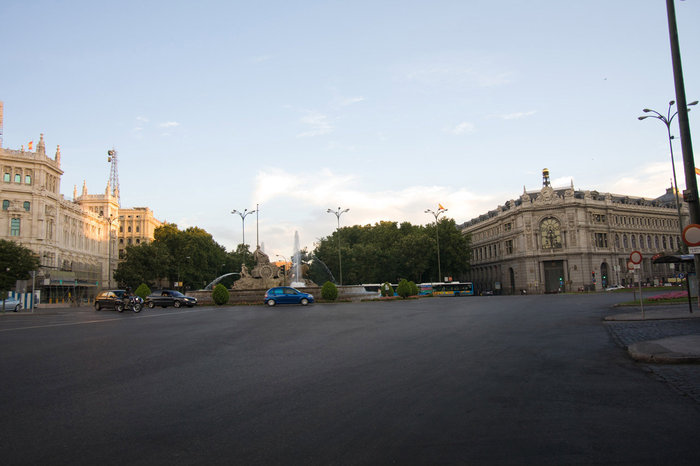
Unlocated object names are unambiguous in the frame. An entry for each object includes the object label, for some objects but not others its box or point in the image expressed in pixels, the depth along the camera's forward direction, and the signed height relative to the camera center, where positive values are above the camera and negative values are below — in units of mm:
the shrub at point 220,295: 39856 -281
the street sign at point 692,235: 12094 +957
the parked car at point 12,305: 40781 -465
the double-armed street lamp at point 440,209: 70875 +10731
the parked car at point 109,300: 32812 -290
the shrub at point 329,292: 40850 -370
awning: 20075 +701
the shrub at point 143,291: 47612 +334
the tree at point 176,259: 81188 +5978
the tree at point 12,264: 53875 +3972
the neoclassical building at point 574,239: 80625 +6718
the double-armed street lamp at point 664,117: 31625 +10341
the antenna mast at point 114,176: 119750 +29756
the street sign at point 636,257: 17430 +661
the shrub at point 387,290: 49562 -541
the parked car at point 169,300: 41312 -526
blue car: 36406 -624
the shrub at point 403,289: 48656 -496
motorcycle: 31547 -637
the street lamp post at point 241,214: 62838 +10063
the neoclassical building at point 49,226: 69500 +11278
